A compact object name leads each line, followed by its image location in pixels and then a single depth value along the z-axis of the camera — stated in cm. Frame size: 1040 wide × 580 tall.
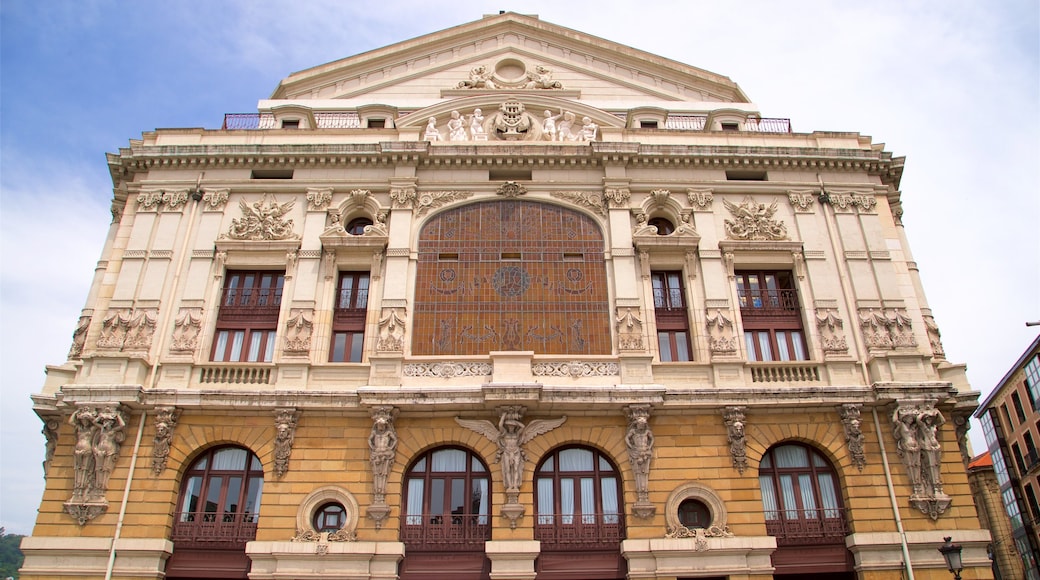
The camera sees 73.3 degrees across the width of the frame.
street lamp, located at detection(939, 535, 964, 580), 1862
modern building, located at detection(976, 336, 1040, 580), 5128
